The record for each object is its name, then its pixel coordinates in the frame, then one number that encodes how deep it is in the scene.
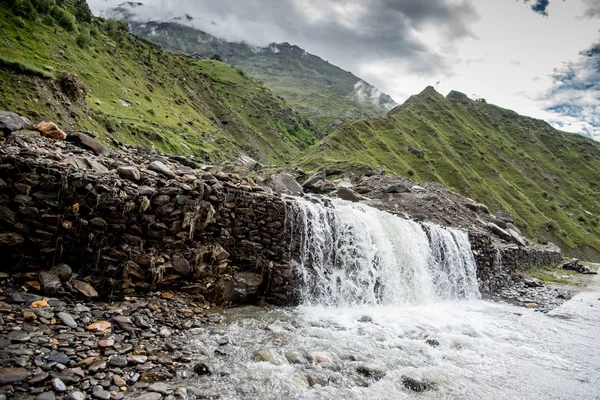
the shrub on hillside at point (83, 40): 40.22
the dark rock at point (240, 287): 10.83
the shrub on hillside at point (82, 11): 52.39
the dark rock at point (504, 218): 45.69
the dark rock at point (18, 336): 5.71
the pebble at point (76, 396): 4.91
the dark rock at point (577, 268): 38.81
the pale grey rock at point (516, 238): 34.49
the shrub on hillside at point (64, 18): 38.41
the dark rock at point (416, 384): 7.22
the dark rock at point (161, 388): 5.60
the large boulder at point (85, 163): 8.81
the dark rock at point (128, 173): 9.54
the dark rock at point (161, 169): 10.78
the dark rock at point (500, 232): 34.28
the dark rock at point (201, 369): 6.42
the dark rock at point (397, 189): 31.33
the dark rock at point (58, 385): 5.02
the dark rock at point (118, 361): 5.99
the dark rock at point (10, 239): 7.37
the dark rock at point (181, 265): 10.01
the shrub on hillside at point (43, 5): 34.84
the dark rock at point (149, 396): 5.33
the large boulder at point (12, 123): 9.16
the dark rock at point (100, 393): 5.12
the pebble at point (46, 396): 4.79
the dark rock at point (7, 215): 7.43
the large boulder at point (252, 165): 33.23
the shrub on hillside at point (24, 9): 28.30
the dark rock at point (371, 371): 7.51
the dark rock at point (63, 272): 7.88
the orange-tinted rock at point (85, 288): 7.93
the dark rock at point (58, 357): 5.61
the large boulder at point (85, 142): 11.11
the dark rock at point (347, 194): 26.89
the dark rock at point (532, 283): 27.42
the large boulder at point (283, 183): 21.56
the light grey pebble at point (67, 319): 6.68
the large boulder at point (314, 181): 31.01
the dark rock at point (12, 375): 4.88
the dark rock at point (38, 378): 5.02
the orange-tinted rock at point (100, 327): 6.85
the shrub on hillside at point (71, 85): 19.50
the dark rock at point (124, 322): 7.30
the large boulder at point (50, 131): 10.49
